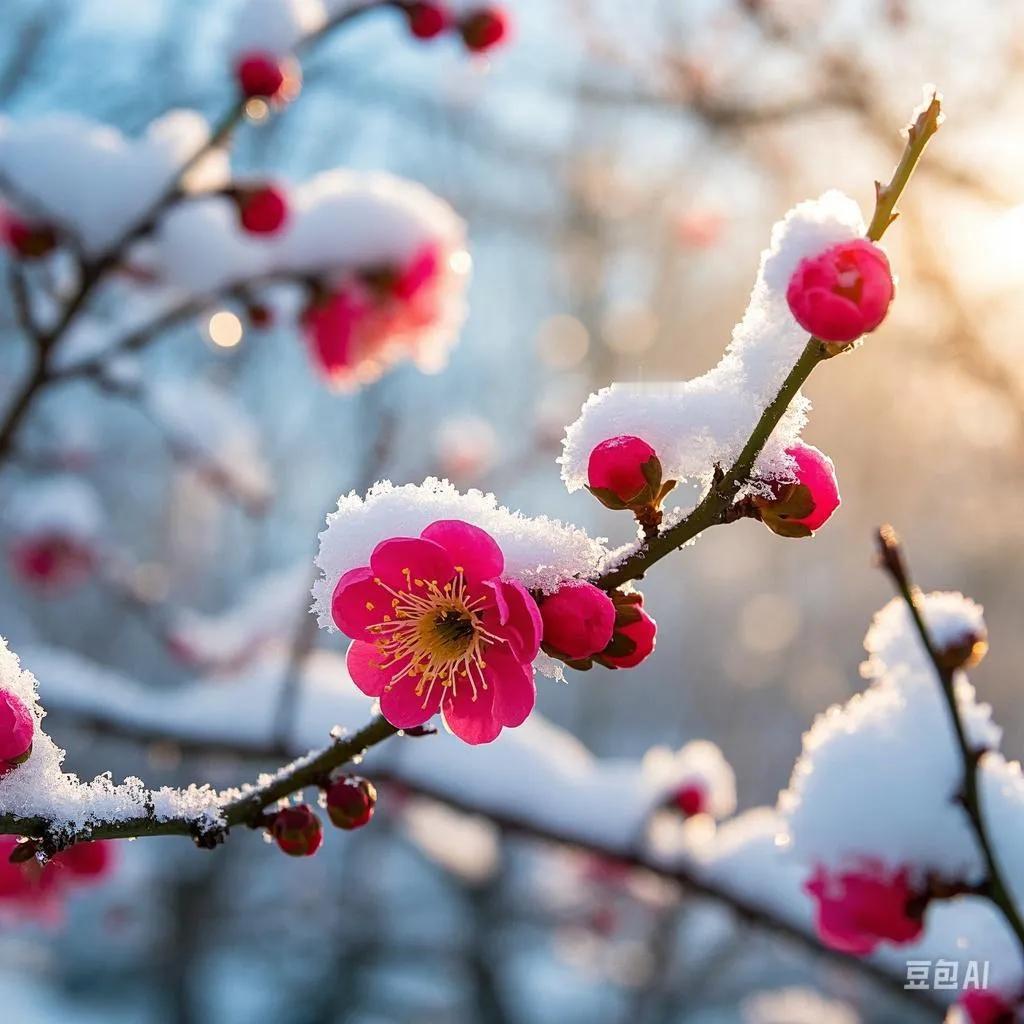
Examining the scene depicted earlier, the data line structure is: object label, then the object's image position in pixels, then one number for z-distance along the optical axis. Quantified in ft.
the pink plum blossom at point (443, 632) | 1.00
